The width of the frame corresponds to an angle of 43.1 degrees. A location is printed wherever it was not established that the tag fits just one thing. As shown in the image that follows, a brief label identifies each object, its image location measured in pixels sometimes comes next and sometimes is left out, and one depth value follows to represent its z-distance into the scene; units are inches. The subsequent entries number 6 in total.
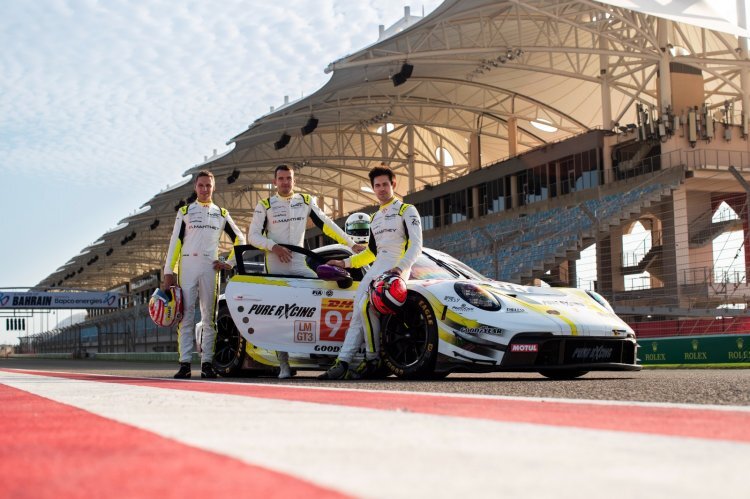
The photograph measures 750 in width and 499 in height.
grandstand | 789.9
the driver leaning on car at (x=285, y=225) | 347.3
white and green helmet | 374.9
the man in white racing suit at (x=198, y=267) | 353.4
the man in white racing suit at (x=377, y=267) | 304.2
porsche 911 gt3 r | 279.0
